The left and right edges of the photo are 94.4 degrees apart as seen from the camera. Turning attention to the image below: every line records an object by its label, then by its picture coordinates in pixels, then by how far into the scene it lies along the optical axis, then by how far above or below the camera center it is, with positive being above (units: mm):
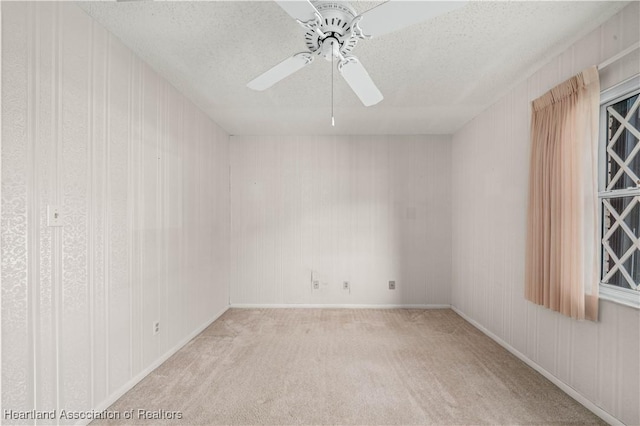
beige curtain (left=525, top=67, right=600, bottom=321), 1787 +93
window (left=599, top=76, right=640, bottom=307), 1675 +130
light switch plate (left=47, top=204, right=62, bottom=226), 1464 +4
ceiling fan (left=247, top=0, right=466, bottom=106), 1159 +824
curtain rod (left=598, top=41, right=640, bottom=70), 1554 +867
